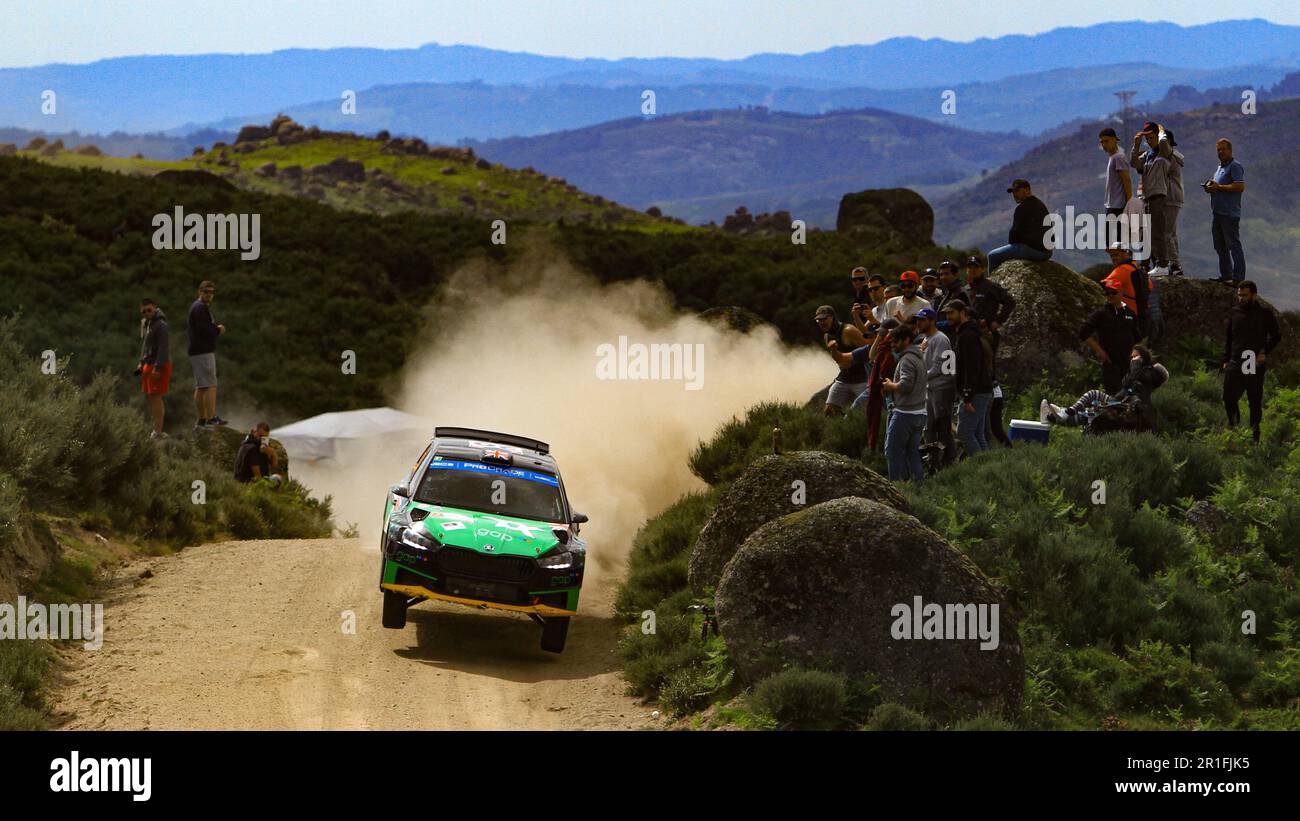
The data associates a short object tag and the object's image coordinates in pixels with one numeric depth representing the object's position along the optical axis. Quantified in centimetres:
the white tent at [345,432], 2889
